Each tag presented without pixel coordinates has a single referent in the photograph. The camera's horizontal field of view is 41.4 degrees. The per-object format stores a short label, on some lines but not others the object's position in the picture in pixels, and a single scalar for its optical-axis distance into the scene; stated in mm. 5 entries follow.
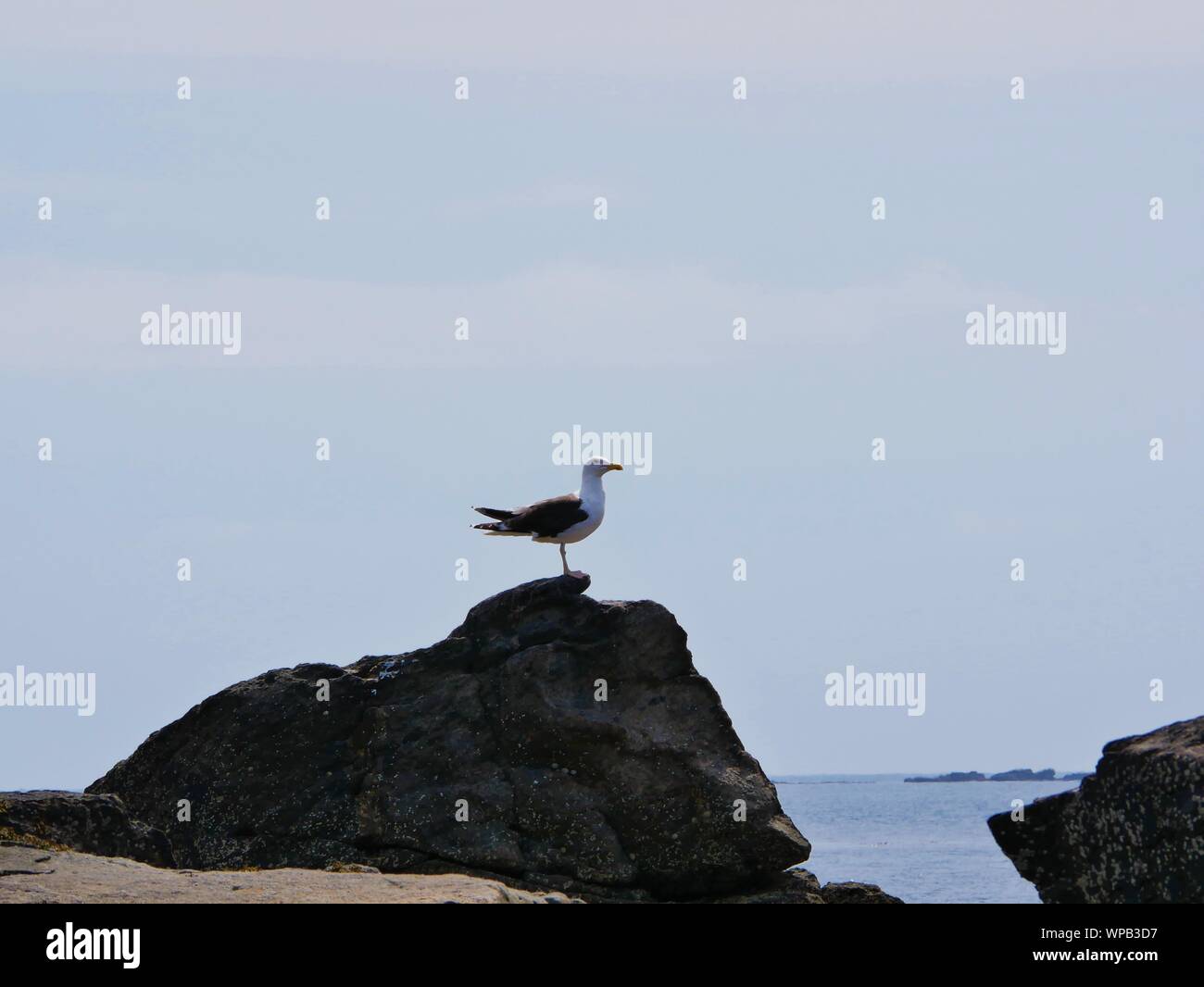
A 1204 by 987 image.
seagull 20047
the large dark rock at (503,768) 17875
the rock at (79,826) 15961
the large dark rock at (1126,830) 14523
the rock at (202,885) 13219
